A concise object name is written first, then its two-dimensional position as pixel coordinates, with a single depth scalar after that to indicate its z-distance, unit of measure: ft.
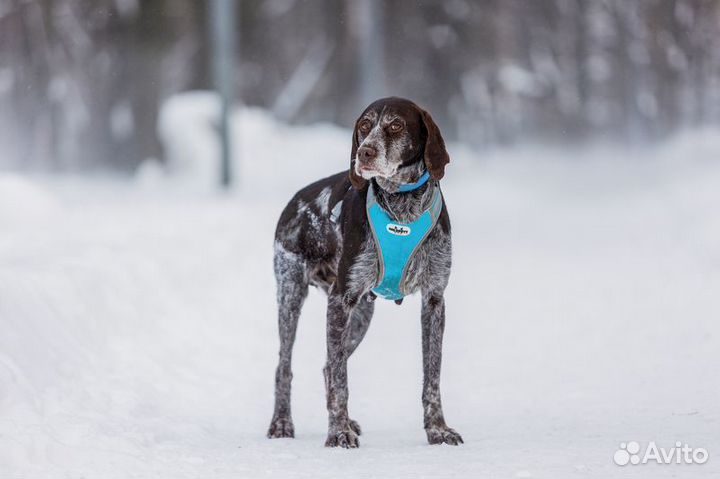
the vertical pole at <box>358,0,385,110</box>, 73.67
